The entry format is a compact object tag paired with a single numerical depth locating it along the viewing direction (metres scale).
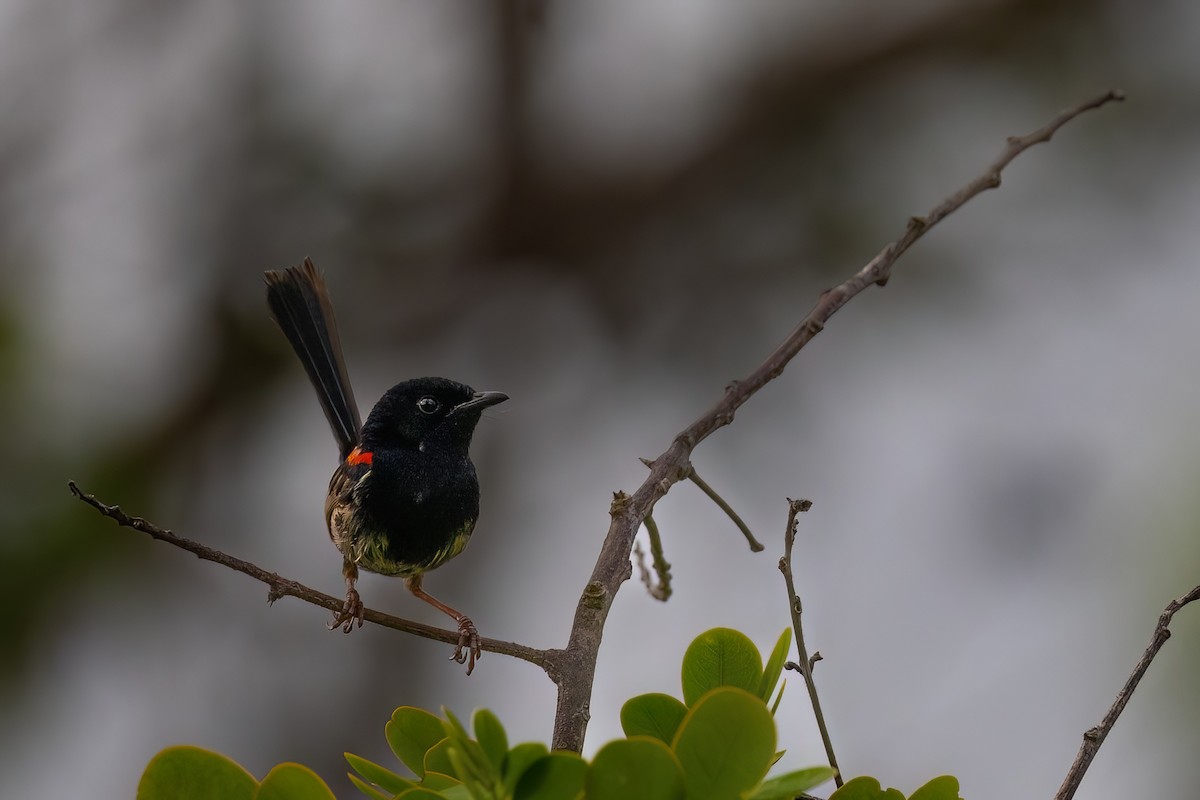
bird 3.42
